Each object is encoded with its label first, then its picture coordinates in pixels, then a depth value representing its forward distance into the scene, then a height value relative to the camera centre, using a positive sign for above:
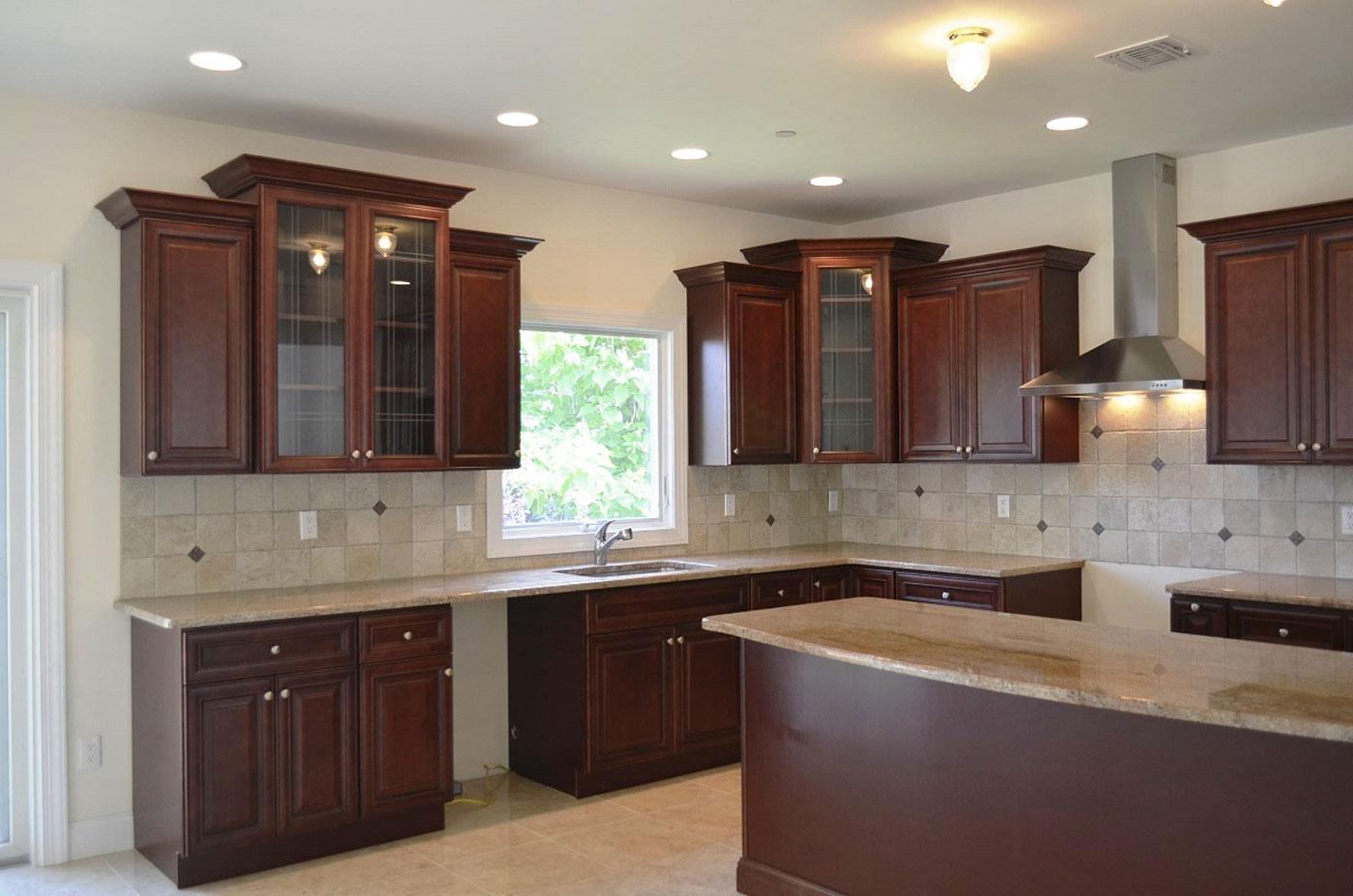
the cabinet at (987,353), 5.27 +0.47
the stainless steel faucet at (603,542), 5.21 -0.41
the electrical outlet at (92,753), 4.09 -1.07
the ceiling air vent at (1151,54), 3.62 +1.29
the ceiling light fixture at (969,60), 3.40 +1.18
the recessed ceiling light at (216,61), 3.64 +1.30
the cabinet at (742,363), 5.64 +0.45
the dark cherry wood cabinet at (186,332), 3.93 +0.45
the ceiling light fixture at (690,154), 4.88 +1.31
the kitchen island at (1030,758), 2.36 -0.76
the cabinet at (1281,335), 4.23 +0.43
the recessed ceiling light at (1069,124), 4.48 +1.31
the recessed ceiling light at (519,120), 4.34 +1.31
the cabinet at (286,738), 3.77 -1.00
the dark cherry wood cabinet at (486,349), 4.70 +0.45
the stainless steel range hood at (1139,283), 4.93 +0.74
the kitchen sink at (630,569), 5.17 -0.53
